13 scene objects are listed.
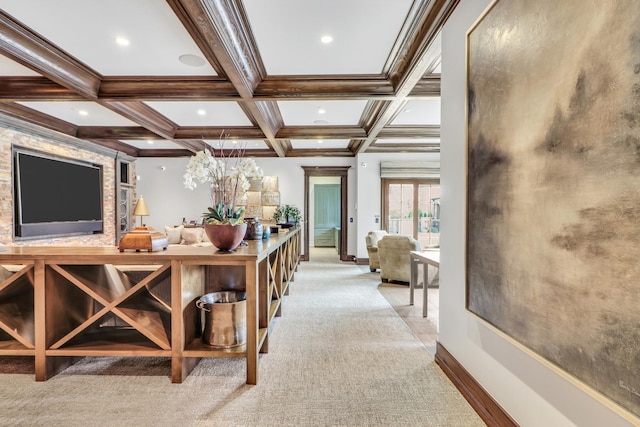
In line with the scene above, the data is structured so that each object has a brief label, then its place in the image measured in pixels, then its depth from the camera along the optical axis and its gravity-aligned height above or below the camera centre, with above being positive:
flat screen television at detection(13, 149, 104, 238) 4.89 +0.26
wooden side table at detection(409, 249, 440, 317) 3.07 -0.60
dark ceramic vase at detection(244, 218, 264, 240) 3.23 -0.19
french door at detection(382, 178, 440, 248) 7.47 +0.05
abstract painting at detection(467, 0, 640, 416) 0.90 +0.10
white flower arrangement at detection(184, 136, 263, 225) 2.26 +0.17
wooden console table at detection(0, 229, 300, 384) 2.10 -0.66
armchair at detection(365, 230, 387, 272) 6.07 -0.71
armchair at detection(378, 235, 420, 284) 4.89 -0.71
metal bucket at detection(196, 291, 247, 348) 2.21 -0.79
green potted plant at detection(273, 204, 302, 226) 6.04 -0.10
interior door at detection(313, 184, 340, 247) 11.46 +0.14
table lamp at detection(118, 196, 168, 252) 2.16 -0.21
